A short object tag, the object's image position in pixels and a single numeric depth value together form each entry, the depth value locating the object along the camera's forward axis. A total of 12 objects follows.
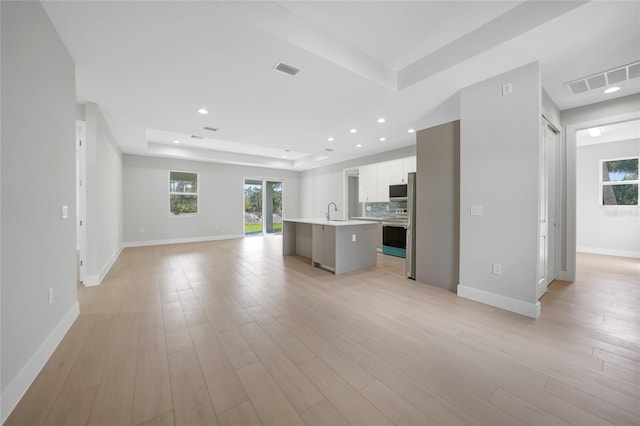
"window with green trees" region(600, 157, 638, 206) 5.25
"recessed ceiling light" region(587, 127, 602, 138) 4.85
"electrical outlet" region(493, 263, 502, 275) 2.72
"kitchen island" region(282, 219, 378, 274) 4.14
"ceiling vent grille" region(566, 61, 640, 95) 2.59
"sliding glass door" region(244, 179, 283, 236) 9.12
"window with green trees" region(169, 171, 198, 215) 7.65
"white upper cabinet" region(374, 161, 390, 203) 6.45
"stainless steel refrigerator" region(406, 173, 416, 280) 3.78
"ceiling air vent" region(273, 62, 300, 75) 2.57
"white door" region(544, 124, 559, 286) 3.45
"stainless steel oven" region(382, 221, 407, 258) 5.62
